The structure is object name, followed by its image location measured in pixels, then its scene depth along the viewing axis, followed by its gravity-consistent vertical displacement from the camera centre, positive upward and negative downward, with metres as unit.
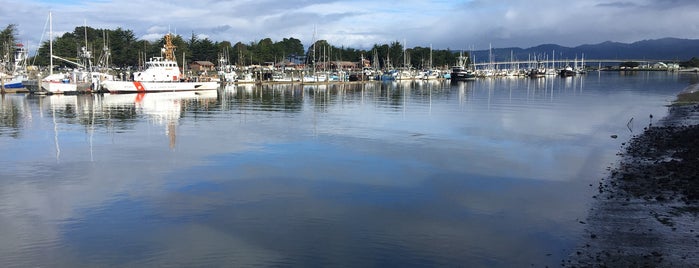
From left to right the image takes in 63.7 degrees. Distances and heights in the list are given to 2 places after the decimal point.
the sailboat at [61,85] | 68.19 +0.65
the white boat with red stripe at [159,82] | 74.25 +1.08
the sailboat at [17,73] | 73.62 +2.72
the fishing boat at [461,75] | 150.25 +3.74
